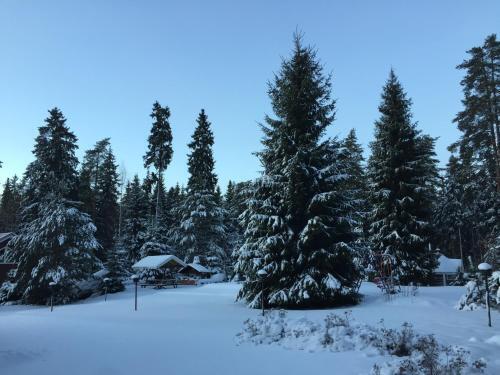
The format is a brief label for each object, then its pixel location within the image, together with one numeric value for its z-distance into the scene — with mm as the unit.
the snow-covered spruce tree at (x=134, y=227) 46562
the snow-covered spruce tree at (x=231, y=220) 53062
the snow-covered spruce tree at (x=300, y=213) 14789
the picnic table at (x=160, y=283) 32875
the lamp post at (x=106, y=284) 25538
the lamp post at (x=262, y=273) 14000
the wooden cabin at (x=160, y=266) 34250
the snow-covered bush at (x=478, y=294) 12329
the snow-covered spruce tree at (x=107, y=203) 44844
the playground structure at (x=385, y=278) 16945
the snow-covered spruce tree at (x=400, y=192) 22703
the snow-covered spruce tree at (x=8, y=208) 64500
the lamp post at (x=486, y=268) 10336
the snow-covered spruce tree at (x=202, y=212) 44094
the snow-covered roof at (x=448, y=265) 34825
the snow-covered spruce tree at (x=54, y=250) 25469
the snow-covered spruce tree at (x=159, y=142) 44312
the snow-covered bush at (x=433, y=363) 5625
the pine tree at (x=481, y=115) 26391
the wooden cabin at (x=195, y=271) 39544
